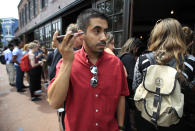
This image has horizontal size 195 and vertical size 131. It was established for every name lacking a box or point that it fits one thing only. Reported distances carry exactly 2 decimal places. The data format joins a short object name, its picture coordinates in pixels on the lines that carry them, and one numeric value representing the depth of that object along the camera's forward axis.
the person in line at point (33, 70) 4.10
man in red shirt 1.12
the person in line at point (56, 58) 2.04
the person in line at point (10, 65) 6.02
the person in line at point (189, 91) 1.40
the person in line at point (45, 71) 6.78
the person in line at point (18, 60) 5.14
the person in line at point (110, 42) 2.35
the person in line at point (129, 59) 2.19
